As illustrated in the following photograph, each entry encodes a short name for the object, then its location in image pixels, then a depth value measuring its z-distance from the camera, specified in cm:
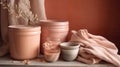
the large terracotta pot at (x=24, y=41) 111
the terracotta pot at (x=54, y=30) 120
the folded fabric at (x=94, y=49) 109
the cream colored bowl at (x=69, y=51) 110
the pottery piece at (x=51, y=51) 109
